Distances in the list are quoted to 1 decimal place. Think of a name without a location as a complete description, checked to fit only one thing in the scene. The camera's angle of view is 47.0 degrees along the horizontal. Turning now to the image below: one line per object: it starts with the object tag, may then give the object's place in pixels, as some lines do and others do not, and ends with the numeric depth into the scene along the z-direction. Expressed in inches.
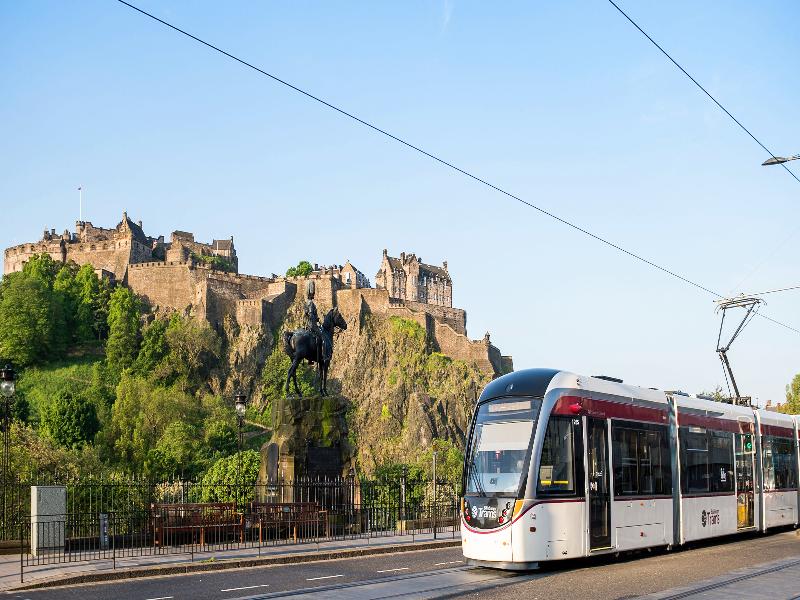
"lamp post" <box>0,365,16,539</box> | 746.2
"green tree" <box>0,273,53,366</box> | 3713.1
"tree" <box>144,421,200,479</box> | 2893.7
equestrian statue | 961.5
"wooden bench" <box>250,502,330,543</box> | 820.9
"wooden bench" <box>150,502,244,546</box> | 756.6
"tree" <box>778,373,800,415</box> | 2723.9
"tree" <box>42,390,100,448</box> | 2915.8
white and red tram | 568.1
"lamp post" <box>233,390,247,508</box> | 1053.2
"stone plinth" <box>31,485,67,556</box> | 669.9
